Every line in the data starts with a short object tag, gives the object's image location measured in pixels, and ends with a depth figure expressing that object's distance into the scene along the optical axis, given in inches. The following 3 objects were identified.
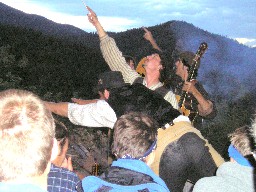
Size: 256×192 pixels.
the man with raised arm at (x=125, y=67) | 147.9
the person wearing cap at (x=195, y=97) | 172.7
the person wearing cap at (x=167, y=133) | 119.3
